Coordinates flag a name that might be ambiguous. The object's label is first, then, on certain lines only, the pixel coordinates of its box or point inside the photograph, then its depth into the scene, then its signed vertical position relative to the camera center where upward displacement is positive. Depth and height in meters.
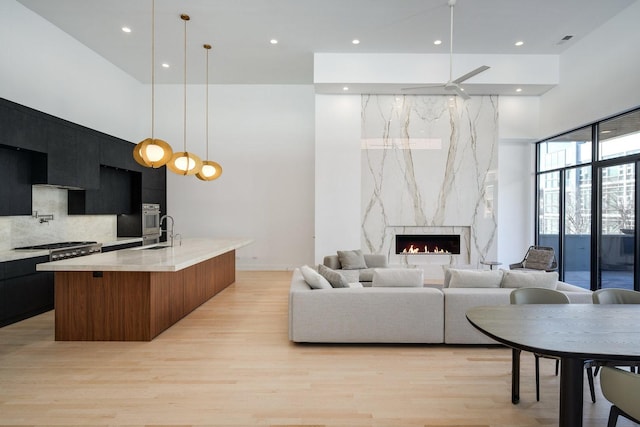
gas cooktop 4.89 -0.55
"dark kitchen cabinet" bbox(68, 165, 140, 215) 5.87 +0.22
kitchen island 3.77 -1.00
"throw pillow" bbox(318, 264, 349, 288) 3.92 -0.78
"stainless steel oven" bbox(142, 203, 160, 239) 7.20 -0.23
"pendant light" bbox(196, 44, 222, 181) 5.57 +0.62
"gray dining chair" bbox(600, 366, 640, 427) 1.65 -0.88
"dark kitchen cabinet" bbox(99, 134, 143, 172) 6.06 +1.01
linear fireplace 7.28 -0.68
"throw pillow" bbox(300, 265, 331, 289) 3.76 -0.76
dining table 1.76 -0.69
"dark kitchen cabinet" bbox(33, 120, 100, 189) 4.84 +0.73
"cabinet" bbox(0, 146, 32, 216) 4.46 +0.35
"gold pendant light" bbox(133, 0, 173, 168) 4.05 +0.66
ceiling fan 4.54 +1.69
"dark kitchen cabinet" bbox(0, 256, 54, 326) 4.15 -1.05
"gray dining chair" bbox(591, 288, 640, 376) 2.83 -0.68
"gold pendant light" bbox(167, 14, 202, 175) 4.76 +0.63
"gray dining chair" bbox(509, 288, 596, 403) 2.84 -0.69
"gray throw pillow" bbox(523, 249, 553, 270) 6.16 -0.85
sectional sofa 3.61 -1.09
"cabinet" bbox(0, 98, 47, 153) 4.09 +0.99
